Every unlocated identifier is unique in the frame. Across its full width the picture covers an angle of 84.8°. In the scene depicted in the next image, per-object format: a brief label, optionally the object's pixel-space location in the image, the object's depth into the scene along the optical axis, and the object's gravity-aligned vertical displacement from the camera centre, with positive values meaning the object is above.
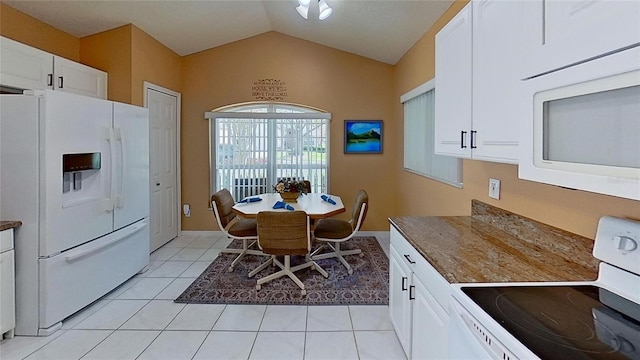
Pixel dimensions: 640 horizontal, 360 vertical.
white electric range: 0.89 -0.41
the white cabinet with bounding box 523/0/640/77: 0.82 +0.40
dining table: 3.42 -0.32
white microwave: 0.85 +0.15
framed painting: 5.26 +0.61
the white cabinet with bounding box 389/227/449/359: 1.48 -0.64
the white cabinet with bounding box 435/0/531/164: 1.43 +0.47
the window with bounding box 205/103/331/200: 5.30 +0.41
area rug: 3.07 -1.05
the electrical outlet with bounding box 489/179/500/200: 2.19 -0.08
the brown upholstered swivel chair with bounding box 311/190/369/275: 3.69 -0.58
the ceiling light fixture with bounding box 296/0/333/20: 2.94 +1.45
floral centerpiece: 3.98 -0.16
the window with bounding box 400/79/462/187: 3.16 +0.41
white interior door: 4.43 +0.17
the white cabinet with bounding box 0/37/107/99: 2.81 +0.95
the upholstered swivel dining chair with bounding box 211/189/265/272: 3.70 -0.54
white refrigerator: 2.39 -0.16
